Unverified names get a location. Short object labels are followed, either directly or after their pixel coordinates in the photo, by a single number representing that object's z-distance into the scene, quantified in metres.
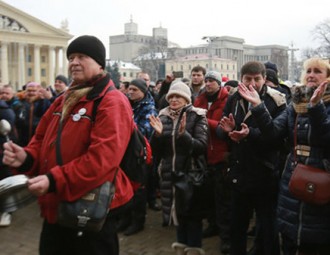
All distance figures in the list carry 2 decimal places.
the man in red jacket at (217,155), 5.57
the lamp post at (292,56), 41.72
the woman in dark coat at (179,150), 4.62
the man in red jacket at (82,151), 2.75
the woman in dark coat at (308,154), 3.35
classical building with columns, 72.19
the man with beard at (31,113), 7.87
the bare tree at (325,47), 41.19
